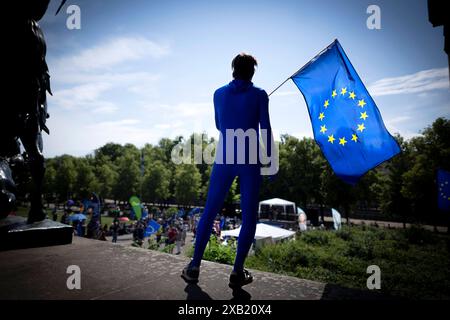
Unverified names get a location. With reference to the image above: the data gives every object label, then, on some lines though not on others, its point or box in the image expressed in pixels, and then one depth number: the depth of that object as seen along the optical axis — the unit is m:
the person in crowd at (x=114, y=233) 18.25
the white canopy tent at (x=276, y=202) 33.58
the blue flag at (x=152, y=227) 16.64
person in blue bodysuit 2.37
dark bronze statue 3.41
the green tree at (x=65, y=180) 54.22
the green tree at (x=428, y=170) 28.41
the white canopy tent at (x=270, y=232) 16.87
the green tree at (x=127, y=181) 51.44
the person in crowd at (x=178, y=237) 17.01
